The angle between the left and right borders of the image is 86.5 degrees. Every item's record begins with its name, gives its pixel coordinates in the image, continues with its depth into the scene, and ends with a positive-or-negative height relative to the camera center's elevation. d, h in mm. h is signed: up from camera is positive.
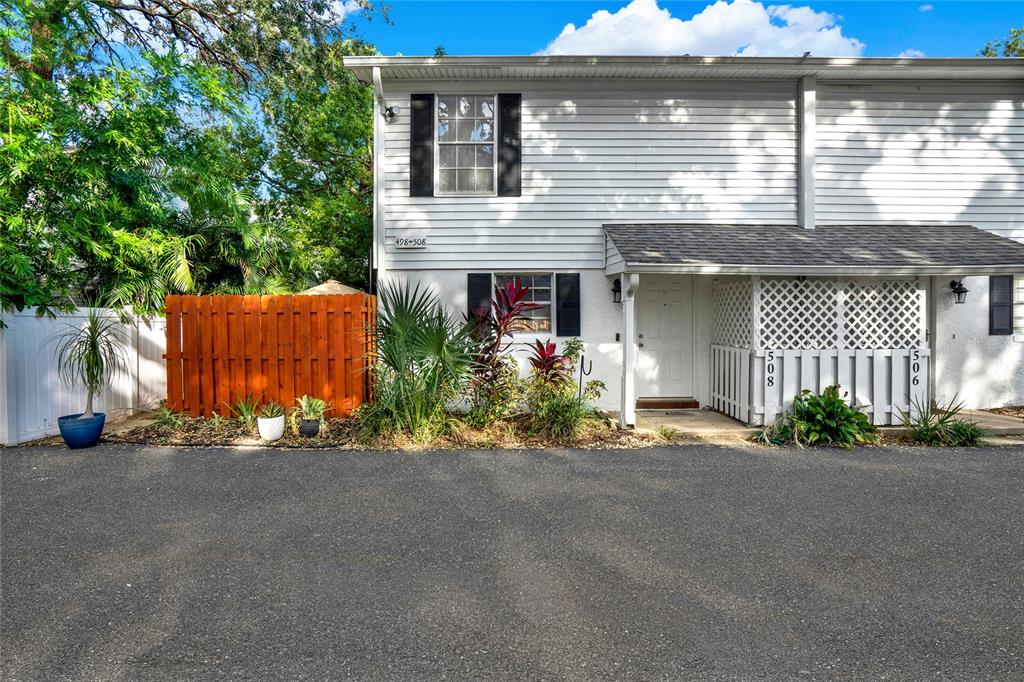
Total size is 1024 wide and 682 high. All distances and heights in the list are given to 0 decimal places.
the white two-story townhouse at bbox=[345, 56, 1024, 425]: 7945 +2315
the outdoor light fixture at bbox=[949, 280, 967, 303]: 7828 +604
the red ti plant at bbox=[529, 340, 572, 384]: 6887 -423
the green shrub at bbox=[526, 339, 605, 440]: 6559 -872
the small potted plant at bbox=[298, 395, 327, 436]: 6590 -1025
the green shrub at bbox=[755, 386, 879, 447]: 6340 -1133
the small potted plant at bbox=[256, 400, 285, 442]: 6426 -1106
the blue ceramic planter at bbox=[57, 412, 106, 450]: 6030 -1107
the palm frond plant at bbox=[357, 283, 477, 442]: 6406 -515
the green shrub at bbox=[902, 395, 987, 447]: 6348 -1174
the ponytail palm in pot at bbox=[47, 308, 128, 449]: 6074 -428
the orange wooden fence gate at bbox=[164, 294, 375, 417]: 7426 -277
